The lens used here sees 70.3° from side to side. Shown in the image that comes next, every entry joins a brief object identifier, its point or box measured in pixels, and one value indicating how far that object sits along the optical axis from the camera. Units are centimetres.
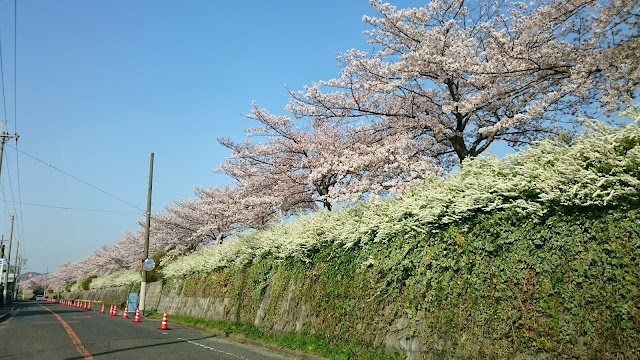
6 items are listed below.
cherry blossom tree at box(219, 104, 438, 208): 1352
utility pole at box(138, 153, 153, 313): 2767
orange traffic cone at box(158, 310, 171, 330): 1777
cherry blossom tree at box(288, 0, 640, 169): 1054
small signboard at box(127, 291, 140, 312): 2959
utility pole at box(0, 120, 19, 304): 2949
